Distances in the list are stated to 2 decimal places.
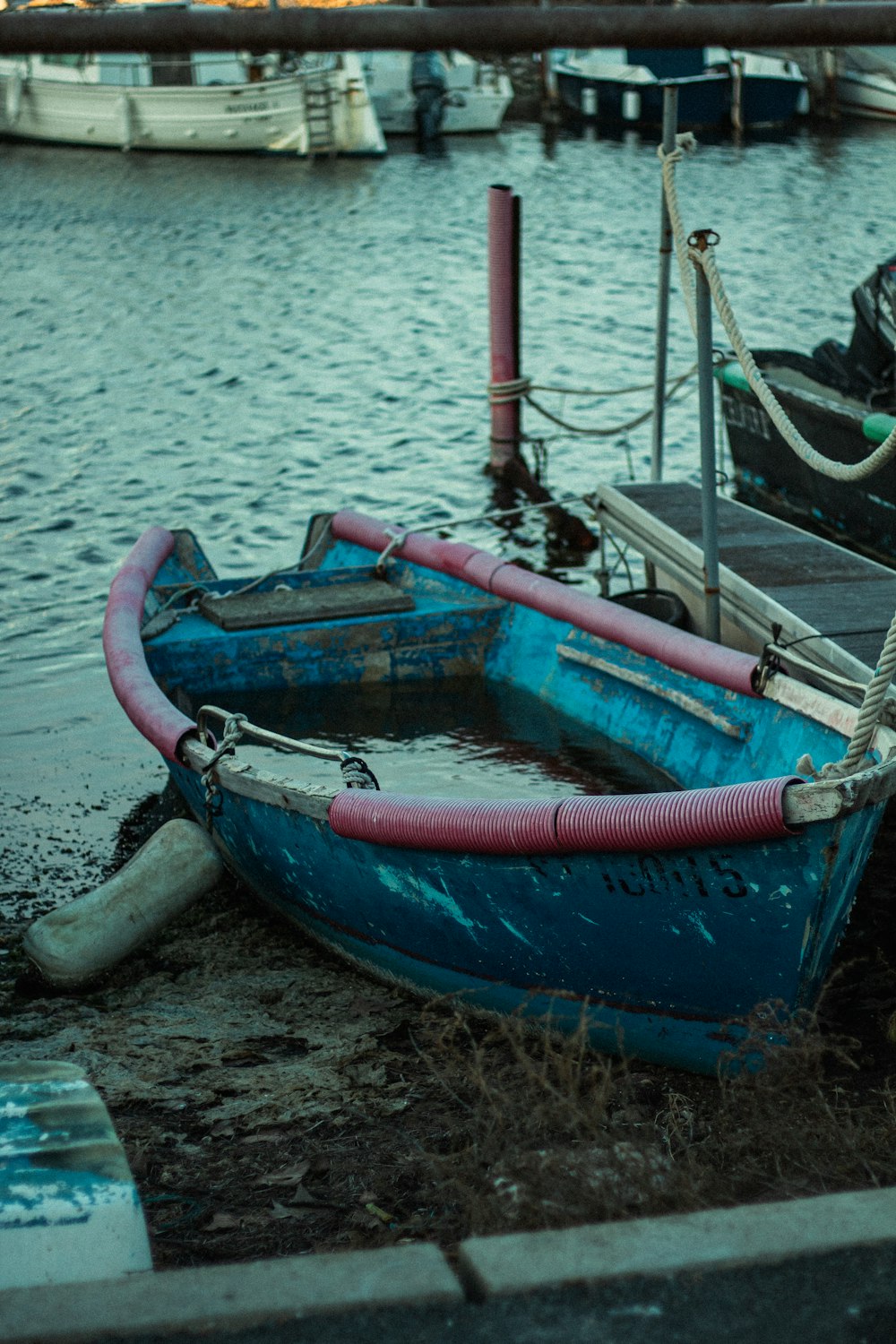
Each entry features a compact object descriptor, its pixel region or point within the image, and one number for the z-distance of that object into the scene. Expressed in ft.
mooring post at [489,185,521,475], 39.47
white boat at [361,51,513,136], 104.53
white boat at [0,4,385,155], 98.17
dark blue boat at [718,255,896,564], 31.30
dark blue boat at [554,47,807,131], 106.52
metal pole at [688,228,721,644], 19.16
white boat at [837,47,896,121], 104.22
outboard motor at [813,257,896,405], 32.14
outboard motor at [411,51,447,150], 103.24
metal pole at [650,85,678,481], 23.02
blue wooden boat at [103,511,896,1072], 14.02
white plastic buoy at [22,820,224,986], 17.94
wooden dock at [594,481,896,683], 20.61
